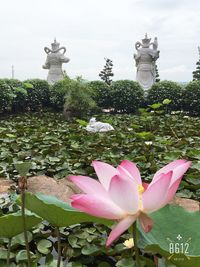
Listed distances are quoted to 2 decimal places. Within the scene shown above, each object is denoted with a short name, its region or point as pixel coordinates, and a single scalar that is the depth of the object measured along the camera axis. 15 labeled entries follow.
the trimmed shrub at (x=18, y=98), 5.82
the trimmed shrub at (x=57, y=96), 6.03
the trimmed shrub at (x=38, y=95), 6.21
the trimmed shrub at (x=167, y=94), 6.24
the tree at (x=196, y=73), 13.46
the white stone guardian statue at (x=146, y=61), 7.89
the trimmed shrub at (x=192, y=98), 6.14
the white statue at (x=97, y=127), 3.36
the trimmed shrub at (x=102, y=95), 6.26
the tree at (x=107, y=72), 15.00
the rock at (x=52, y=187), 1.21
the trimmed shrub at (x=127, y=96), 6.17
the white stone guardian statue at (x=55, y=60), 8.08
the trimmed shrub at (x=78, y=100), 5.02
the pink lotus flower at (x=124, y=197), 0.33
